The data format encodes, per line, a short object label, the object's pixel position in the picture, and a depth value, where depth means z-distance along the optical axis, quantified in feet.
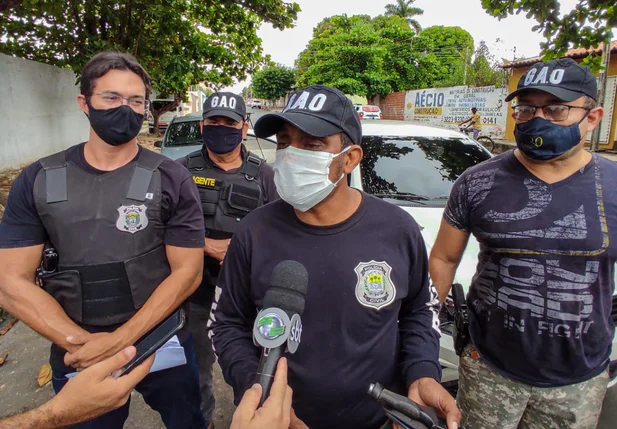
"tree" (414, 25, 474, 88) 98.06
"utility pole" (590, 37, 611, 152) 36.39
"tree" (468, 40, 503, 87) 72.49
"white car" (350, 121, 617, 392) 10.87
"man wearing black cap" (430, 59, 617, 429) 5.28
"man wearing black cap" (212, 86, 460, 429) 4.47
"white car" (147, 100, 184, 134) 63.37
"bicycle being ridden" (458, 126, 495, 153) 44.59
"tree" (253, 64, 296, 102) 173.37
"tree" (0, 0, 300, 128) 26.76
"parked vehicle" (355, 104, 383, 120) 76.07
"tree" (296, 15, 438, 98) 92.22
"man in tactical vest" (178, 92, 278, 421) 8.13
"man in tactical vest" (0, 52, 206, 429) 5.37
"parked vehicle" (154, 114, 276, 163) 24.57
